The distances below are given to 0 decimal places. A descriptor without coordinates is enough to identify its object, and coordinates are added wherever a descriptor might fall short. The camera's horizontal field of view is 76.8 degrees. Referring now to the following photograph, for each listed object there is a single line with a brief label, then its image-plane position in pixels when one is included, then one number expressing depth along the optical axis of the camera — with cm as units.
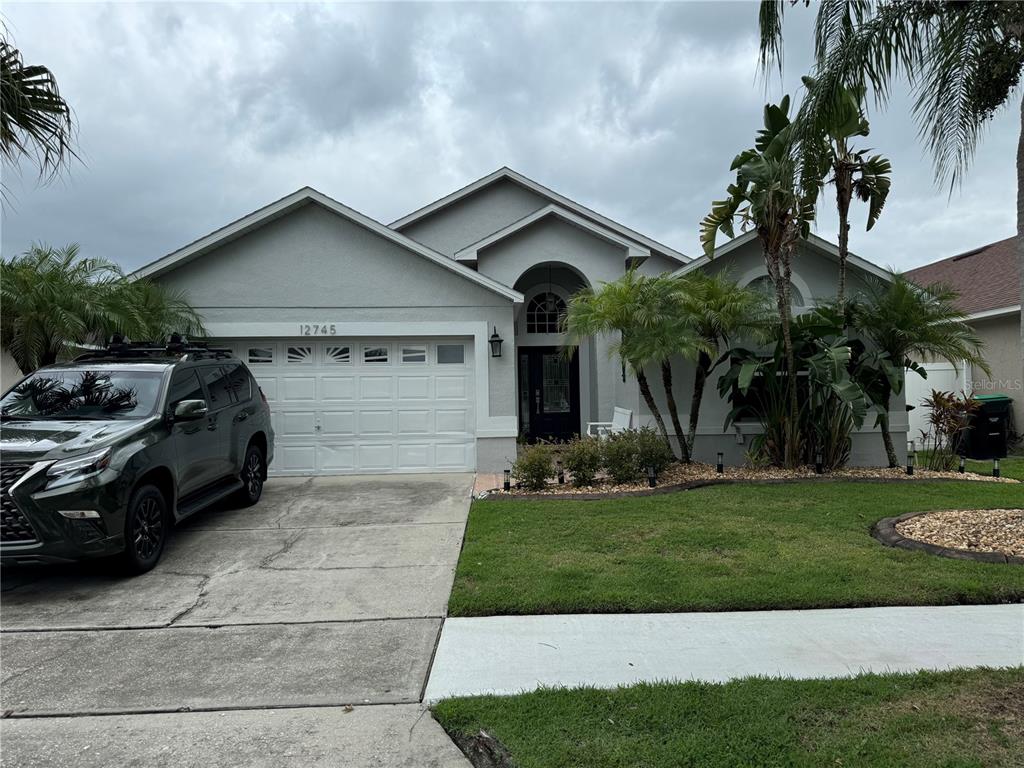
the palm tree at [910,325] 1068
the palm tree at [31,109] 608
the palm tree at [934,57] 607
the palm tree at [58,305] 821
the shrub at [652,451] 984
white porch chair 1182
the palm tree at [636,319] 992
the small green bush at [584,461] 970
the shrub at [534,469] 950
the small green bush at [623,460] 976
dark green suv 527
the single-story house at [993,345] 1538
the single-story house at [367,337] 1138
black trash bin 1327
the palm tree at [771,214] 966
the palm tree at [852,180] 1082
